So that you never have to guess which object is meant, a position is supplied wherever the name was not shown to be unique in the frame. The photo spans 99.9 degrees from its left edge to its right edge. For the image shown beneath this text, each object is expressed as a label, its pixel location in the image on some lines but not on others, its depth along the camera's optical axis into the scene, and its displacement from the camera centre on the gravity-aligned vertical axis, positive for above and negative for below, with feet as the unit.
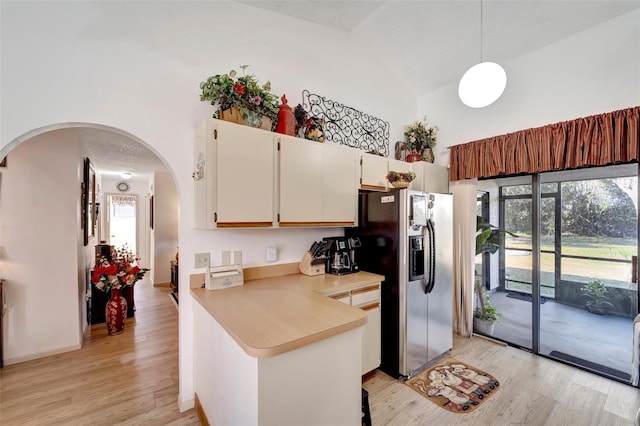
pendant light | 6.25 +3.02
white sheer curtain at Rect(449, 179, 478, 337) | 10.68 -1.65
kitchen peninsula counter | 3.94 -2.45
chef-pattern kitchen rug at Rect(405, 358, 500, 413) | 6.99 -4.97
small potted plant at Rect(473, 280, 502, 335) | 10.70 -4.16
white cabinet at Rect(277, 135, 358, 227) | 7.27 +0.80
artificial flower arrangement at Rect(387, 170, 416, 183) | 8.61 +1.10
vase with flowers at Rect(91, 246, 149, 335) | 10.94 -3.08
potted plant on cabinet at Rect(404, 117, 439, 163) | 11.48 +3.09
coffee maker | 8.45 -1.44
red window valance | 7.38 +2.04
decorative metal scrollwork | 9.38 +3.33
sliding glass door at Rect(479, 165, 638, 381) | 8.07 -1.85
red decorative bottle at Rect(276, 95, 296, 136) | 7.48 +2.53
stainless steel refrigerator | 7.89 -1.76
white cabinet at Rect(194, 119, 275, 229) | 6.16 +0.84
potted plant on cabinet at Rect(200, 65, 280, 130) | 6.46 +2.79
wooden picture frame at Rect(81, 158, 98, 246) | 11.25 +0.42
